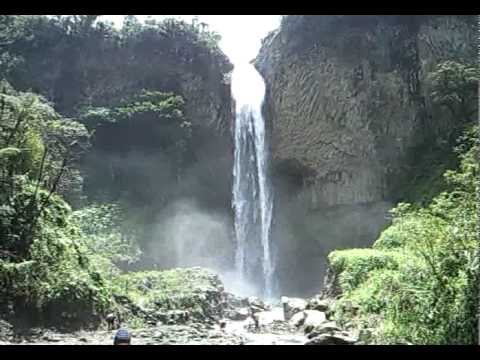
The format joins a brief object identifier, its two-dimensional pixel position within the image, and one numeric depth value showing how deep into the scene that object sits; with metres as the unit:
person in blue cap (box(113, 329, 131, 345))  4.89
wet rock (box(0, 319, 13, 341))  8.36
